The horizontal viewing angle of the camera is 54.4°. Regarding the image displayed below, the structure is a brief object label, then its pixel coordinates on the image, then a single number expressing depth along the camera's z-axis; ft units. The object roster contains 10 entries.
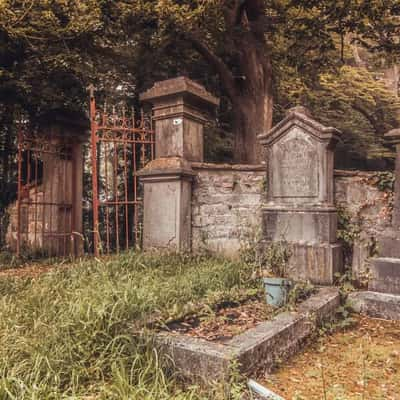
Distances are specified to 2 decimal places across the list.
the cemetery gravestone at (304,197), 14.89
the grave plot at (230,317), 9.38
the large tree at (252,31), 22.49
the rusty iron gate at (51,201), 22.91
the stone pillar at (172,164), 17.24
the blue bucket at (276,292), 11.68
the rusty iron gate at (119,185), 28.66
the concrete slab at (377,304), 12.55
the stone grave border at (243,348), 7.69
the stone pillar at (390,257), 13.14
